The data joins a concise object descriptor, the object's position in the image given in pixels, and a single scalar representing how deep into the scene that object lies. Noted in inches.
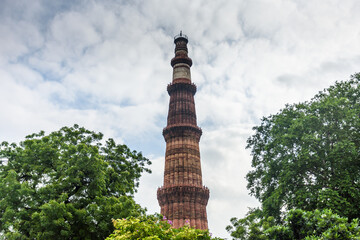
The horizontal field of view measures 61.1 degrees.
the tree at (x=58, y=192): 617.9
